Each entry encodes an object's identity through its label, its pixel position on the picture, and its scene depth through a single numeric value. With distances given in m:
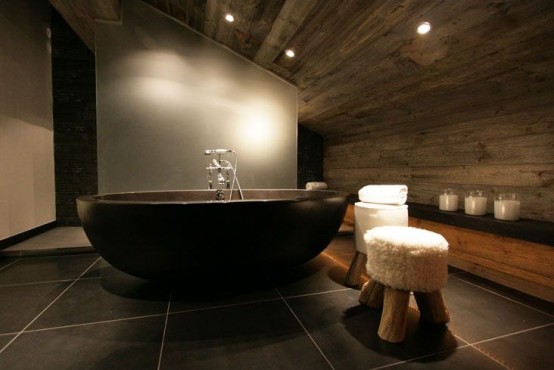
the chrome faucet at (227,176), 2.53
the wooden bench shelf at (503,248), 1.47
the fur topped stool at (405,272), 1.11
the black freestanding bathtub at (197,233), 1.29
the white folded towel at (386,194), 1.78
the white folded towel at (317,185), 4.12
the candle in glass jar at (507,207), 1.66
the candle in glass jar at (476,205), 1.87
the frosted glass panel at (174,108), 2.62
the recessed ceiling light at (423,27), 1.70
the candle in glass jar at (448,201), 2.10
